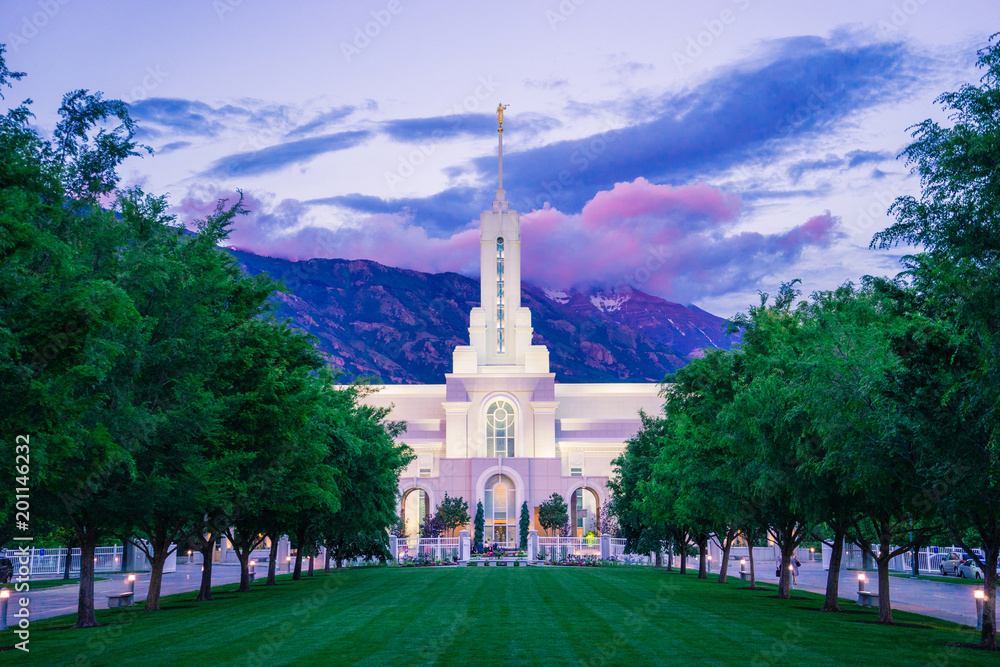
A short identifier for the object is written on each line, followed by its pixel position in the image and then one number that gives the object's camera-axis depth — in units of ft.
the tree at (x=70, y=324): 41.86
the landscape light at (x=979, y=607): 73.15
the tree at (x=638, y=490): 168.96
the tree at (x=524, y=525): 272.92
